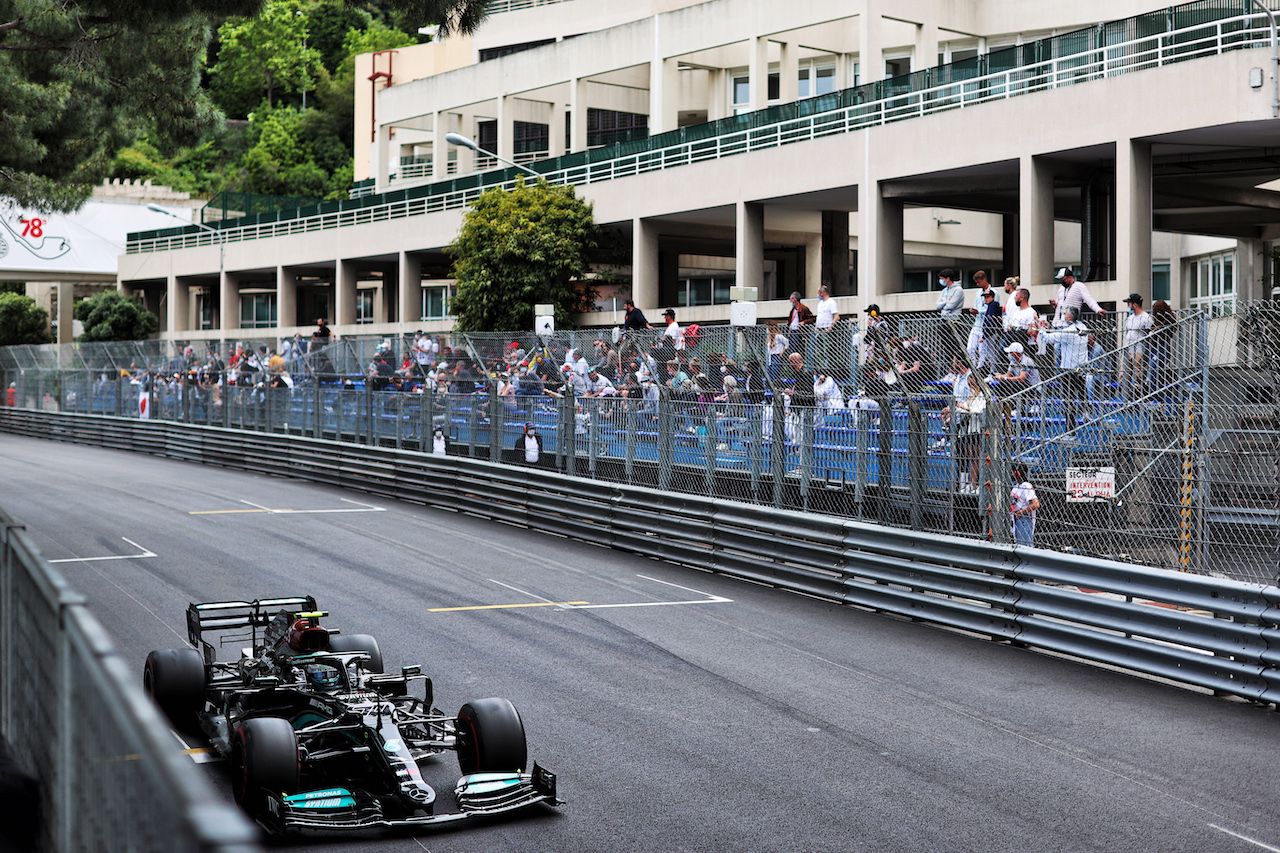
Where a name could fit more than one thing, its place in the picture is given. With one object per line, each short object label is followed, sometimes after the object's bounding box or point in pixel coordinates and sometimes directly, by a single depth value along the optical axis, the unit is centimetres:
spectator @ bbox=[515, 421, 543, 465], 1989
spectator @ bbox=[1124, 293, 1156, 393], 1242
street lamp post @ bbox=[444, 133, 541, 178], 3249
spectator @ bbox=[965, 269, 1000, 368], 1354
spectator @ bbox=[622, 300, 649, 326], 2483
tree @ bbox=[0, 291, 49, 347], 6606
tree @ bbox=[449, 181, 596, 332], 3534
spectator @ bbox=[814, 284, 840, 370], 2005
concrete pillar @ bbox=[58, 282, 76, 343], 6638
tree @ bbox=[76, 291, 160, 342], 5888
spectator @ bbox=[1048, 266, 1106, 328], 1796
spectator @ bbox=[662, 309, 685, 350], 1731
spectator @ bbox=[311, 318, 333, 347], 3649
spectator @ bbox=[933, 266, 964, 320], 2136
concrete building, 2230
